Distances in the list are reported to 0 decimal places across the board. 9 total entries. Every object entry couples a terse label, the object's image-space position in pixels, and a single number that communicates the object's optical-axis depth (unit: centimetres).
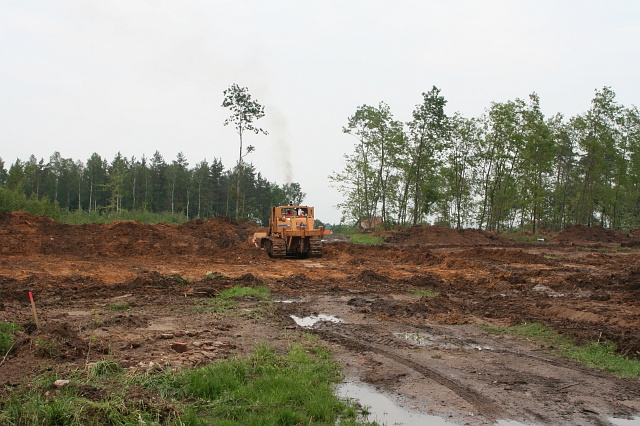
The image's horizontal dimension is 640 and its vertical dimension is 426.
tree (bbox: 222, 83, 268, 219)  4422
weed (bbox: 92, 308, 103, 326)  919
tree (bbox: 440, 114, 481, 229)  4609
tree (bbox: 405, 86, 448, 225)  4231
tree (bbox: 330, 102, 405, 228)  4572
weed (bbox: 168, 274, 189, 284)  1548
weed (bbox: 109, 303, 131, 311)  1117
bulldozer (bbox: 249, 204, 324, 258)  2456
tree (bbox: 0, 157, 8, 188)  7574
